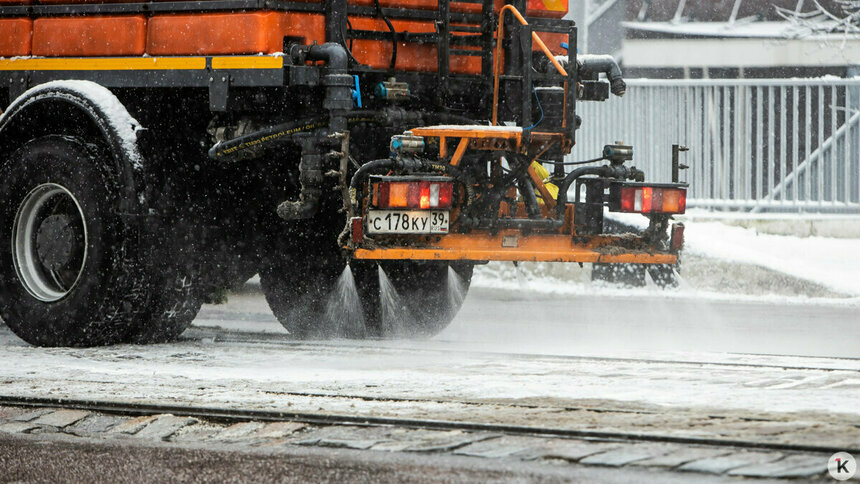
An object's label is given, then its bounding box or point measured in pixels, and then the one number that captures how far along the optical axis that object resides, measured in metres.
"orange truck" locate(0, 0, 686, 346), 17.36
